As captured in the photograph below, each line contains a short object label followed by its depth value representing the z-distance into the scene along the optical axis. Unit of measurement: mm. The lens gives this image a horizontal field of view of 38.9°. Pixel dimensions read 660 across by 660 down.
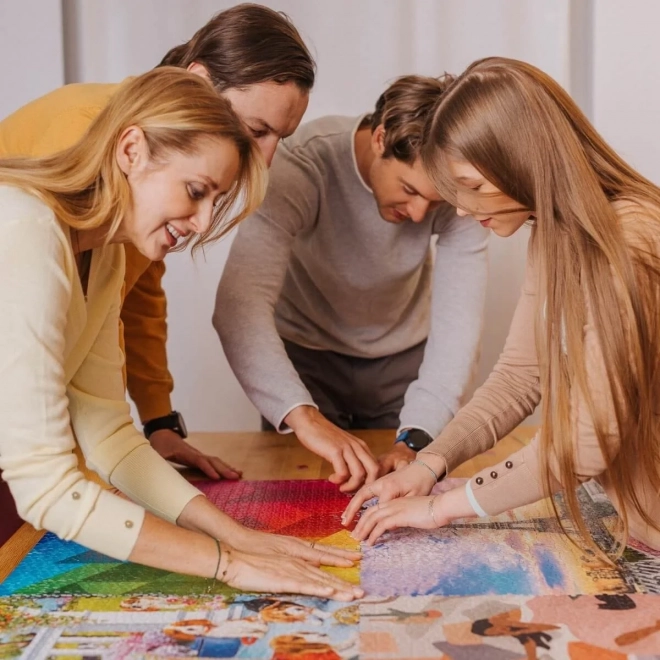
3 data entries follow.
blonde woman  1098
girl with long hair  1178
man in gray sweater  1641
